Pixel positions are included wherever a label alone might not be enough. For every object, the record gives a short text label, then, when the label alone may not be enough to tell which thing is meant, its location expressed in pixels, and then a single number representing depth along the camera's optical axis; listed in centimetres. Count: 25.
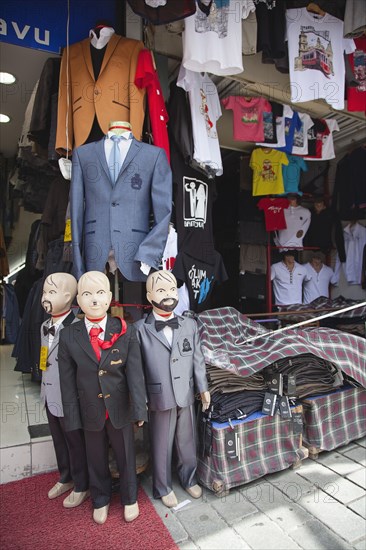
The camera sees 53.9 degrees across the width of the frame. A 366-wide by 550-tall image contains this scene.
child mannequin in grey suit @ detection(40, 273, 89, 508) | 203
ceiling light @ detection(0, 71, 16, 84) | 316
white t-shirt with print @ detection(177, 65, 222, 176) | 257
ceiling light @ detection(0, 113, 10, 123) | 406
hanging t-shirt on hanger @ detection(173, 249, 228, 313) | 264
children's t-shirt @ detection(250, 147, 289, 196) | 422
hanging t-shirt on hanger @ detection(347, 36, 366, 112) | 328
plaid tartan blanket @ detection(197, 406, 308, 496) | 214
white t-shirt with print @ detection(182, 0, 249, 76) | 238
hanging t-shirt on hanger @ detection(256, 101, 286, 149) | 354
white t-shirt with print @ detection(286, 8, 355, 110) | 292
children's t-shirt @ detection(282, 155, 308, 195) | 435
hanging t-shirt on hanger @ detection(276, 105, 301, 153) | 367
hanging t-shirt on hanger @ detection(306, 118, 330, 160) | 391
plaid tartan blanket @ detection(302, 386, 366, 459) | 250
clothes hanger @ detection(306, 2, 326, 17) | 299
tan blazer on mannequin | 230
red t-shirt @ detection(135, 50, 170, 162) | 230
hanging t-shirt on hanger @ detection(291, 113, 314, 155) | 379
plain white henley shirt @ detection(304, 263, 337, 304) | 501
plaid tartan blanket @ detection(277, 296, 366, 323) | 406
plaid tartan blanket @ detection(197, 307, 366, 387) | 224
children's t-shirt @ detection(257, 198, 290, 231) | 461
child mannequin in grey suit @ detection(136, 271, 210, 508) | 205
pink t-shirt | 338
